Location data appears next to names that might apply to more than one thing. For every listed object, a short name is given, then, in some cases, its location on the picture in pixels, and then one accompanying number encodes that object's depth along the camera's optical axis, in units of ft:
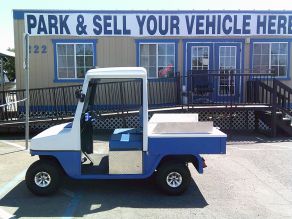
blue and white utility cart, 12.50
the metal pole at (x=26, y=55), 19.28
